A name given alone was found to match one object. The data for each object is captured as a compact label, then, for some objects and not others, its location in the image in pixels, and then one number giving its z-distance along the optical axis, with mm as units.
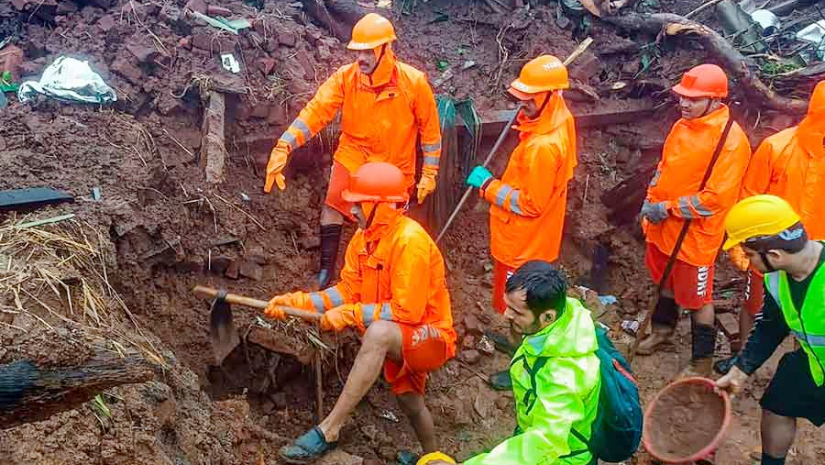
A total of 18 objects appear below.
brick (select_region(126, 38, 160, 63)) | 6258
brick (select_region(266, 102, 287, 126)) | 6406
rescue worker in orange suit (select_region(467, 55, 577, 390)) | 4832
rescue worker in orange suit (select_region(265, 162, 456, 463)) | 4012
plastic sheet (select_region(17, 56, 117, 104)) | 5730
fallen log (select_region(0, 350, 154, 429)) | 2352
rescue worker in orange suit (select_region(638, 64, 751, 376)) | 4977
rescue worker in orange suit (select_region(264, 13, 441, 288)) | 5332
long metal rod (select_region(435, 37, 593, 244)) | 7559
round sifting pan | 3695
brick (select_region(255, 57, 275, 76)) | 6648
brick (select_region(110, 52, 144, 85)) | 6164
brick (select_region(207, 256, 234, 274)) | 5292
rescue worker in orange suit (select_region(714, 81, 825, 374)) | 4840
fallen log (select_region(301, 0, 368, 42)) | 7633
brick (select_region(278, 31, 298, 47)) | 6930
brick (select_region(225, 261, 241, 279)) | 5406
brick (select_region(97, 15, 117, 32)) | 6516
